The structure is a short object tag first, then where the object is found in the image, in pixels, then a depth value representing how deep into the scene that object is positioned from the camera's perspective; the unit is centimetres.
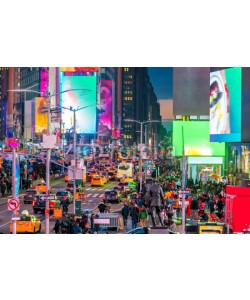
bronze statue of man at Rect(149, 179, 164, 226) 3216
